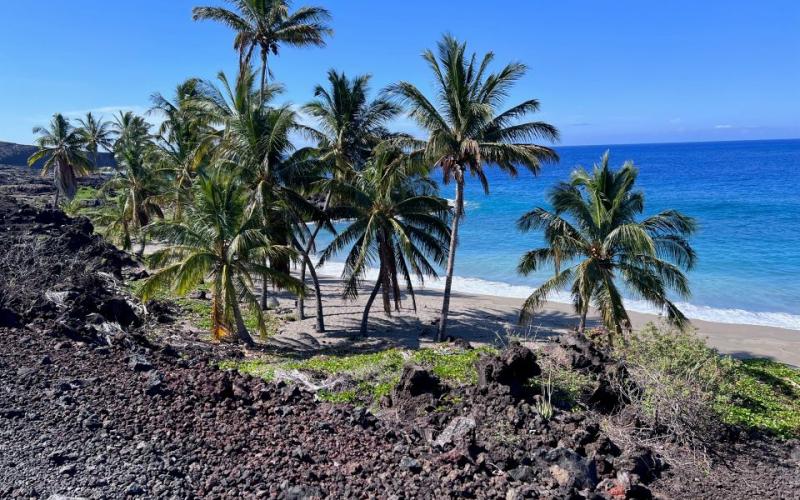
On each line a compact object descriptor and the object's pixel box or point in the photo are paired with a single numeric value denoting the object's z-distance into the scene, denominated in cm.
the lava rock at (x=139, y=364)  1003
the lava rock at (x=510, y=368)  975
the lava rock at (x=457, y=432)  805
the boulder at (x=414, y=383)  971
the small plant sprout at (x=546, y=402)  916
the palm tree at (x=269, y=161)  1722
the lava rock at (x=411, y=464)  713
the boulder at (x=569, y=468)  720
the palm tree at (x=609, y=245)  1522
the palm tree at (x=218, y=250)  1482
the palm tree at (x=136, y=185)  2873
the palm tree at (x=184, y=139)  2191
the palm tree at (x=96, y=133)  4875
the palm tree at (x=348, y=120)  2131
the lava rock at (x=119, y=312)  1474
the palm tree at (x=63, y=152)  3884
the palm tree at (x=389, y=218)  1755
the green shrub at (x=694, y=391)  921
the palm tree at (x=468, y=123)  1585
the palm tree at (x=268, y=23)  2381
